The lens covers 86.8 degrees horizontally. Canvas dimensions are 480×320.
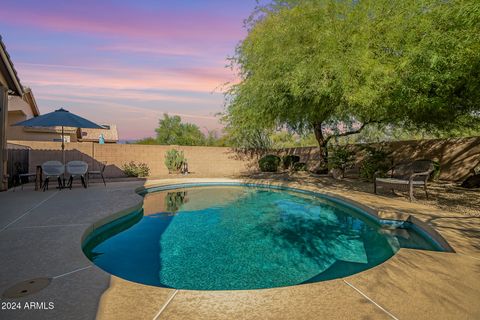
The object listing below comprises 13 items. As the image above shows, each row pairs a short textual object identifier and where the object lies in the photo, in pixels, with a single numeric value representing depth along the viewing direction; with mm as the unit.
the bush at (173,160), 14023
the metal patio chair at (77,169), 8807
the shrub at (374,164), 10430
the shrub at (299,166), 15496
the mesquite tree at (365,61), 5062
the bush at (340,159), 11470
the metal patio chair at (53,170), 8398
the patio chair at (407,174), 6900
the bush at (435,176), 9691
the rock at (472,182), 8594
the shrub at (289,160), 15977
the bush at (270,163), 15594
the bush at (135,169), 12898
